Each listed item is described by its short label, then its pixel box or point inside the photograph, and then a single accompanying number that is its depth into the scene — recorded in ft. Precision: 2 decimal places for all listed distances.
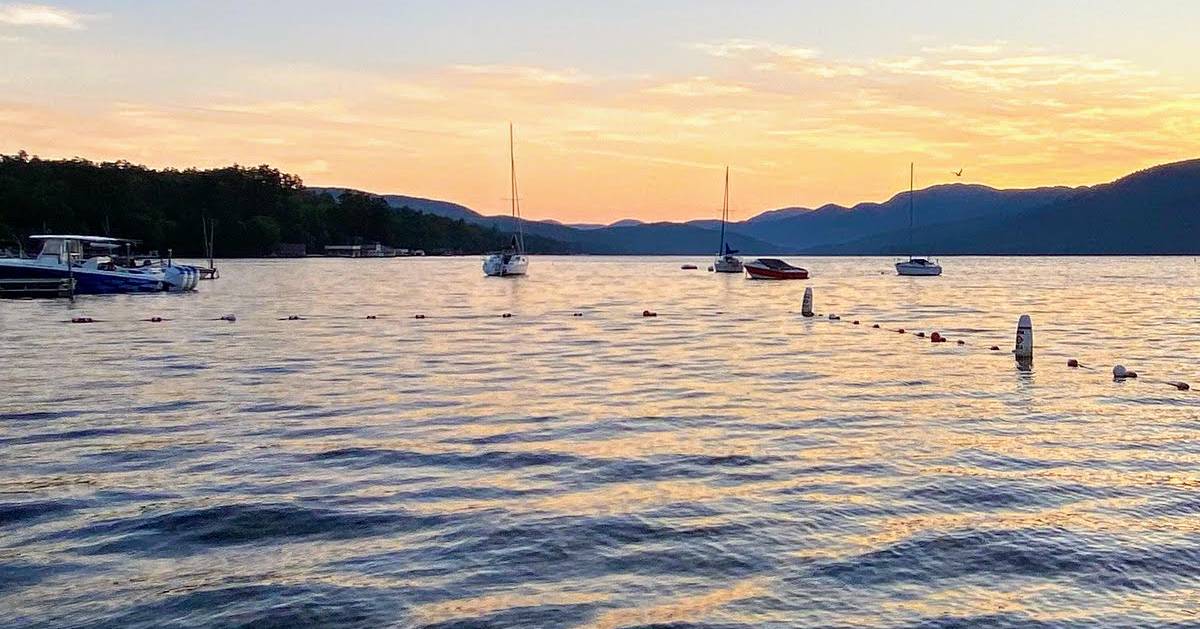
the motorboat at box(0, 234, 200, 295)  198.70
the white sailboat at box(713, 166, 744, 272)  397.95
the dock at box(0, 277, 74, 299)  197.77
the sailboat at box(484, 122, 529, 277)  341.41
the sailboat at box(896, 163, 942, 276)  397.39
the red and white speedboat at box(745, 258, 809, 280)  332.80
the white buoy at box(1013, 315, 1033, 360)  93.40
